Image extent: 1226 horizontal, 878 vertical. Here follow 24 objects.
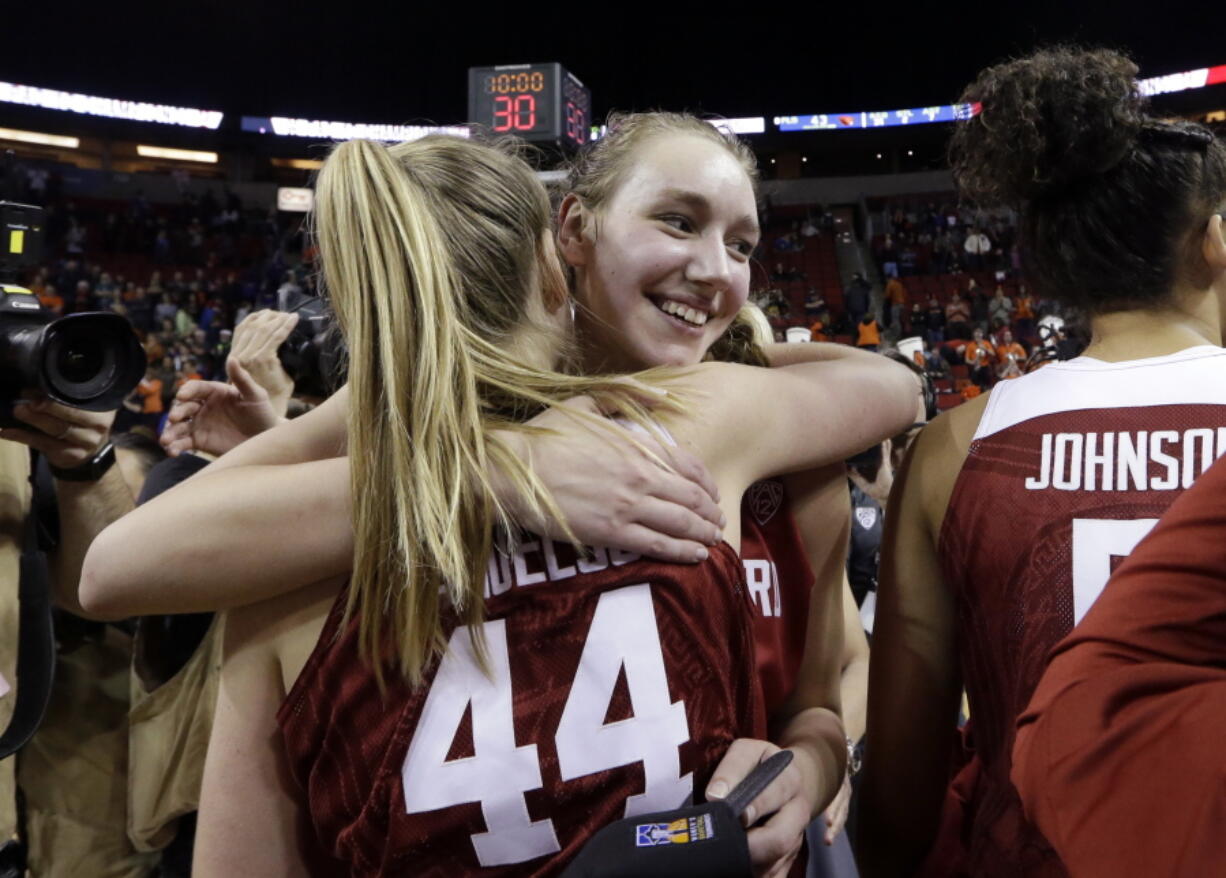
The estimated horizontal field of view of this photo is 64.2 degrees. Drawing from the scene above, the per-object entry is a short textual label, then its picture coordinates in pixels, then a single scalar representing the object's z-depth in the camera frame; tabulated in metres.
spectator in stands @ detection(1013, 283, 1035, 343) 14.09
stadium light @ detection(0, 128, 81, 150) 20.16
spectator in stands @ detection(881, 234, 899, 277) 18.53
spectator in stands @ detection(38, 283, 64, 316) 14.56
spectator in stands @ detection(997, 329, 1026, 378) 11.61
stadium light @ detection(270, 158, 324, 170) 23.48
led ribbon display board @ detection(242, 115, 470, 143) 21.38
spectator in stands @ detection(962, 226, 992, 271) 17.64
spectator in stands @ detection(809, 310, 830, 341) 15.21
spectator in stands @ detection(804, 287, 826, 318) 16.42
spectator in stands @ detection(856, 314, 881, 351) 12.73
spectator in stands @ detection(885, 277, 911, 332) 16.38
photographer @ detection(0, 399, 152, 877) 1.67
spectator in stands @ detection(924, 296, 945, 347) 15.09
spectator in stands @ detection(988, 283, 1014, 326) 14.75
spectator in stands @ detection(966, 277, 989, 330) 15.31
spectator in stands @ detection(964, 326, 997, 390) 12.28
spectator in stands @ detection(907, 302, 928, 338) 15.39
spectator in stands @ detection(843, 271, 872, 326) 15.88
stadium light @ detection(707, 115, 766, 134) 22.05
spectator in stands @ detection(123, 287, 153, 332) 15.61
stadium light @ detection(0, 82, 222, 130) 19.08
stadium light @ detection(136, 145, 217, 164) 22.50
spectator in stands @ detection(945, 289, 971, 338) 14.95
